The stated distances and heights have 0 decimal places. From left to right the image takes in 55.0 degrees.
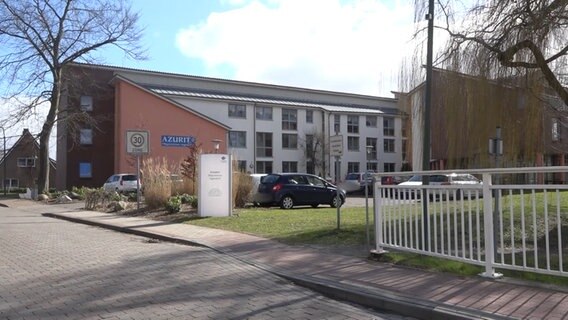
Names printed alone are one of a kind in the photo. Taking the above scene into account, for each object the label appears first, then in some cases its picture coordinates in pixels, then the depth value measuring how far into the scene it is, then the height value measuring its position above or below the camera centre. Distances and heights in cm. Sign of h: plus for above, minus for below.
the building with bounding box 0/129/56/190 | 7310 +87
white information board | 1852 -40
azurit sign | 4756 +305
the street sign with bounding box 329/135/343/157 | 1287 +71
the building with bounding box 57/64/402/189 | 4762 +532
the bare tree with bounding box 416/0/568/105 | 1008 +263
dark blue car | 2292 -66
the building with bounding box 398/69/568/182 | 1128 +119
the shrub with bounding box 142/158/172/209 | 2134 -41
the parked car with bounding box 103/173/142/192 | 3653 -49
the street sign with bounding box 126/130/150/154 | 2173 +136
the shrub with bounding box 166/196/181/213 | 1972 -107
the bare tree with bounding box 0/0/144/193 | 3706 +906
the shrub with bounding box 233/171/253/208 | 2273 -56
